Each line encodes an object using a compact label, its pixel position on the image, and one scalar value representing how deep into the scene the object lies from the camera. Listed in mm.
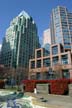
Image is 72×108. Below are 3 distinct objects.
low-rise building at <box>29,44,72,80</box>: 32740
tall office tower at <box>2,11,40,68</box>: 75804
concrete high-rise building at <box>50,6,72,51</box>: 73264
